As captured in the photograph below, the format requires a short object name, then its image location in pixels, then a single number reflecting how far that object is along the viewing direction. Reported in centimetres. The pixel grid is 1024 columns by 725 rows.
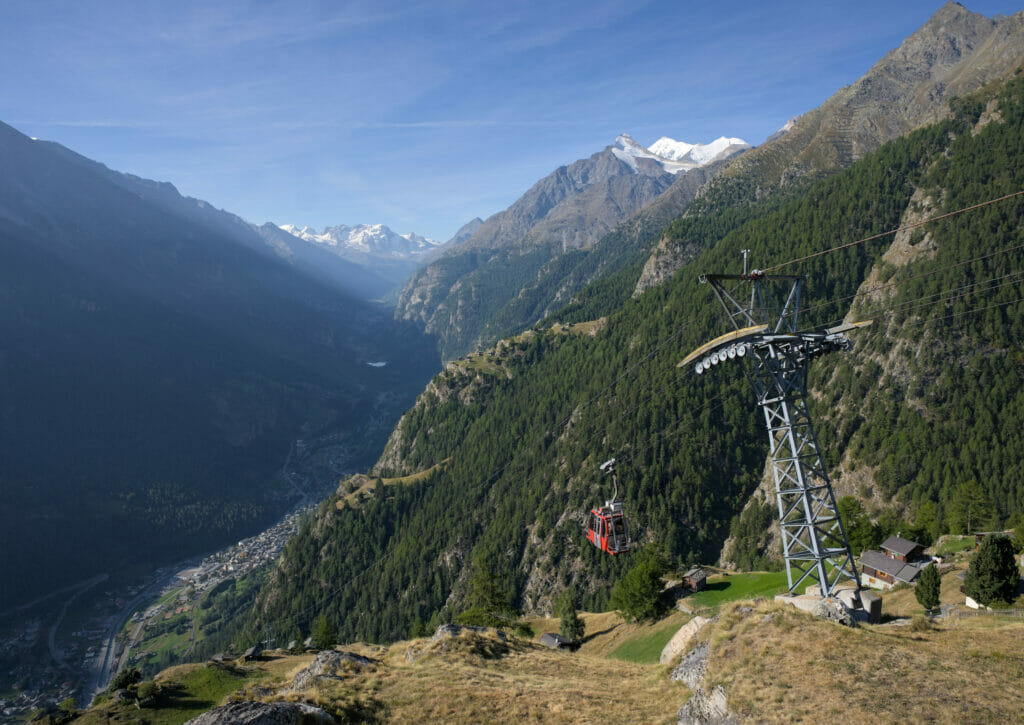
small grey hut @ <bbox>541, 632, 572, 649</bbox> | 5528
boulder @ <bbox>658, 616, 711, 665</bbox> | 2831
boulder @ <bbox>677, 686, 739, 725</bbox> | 1922
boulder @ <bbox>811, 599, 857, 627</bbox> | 2484
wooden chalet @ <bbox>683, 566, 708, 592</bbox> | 6431
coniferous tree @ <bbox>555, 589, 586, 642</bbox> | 6222
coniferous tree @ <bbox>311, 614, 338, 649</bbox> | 7029
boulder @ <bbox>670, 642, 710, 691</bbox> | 2352
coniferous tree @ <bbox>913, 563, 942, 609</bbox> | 3831
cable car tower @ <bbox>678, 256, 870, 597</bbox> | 2955
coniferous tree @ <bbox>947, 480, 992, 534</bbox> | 7712
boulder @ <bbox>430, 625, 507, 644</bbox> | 3692
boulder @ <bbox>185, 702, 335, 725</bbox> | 1933
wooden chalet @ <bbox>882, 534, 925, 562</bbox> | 6100
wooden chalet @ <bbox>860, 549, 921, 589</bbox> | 5497
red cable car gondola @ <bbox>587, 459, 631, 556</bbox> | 4881
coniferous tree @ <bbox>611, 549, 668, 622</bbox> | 5919
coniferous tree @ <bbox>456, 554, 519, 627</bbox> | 6620
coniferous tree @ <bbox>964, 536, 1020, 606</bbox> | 3659
